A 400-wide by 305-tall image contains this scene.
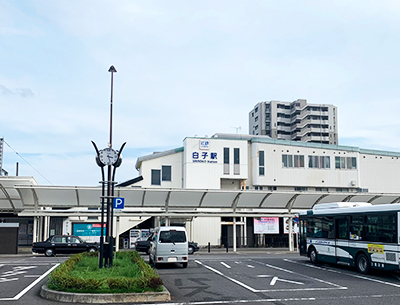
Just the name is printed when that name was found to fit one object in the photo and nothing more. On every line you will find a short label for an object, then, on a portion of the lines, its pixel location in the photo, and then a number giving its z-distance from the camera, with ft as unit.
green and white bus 52.03
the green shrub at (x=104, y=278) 37.42
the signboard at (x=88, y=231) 126.52
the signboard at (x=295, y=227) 124.47
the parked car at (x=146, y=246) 97.71
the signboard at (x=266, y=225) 139.44
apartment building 308.81
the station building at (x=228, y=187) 100.73
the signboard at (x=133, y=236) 127.13
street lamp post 50.26
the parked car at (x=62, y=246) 92.79
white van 62.90
